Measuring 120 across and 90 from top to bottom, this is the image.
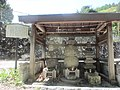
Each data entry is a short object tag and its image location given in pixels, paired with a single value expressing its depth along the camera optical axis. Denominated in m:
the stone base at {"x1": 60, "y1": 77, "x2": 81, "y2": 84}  2.58
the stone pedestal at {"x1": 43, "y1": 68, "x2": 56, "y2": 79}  2.77
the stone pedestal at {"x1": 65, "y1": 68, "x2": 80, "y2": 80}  2.71
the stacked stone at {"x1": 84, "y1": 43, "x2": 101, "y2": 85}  2.44
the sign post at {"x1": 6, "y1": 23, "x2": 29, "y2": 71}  2.64
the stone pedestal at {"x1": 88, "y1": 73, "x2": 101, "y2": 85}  2.43
